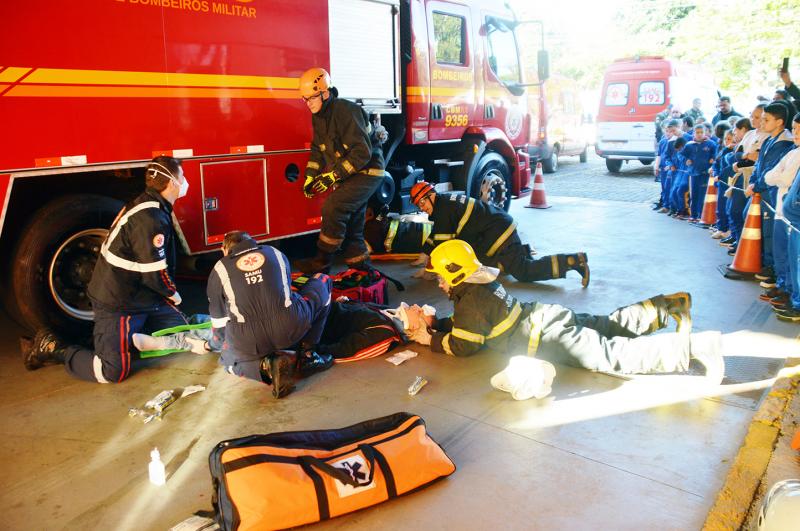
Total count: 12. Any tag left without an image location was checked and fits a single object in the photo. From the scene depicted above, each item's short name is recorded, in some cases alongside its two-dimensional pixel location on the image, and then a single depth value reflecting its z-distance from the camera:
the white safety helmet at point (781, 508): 2.11
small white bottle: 3.17
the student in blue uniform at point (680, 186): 10.56
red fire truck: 4.52
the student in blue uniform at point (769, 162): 6.33
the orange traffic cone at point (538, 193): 11.61
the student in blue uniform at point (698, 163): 9.99
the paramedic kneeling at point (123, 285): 4.38
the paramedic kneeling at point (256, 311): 4.06
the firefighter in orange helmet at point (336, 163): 6.21
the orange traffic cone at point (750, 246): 6.84
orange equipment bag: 2.74
